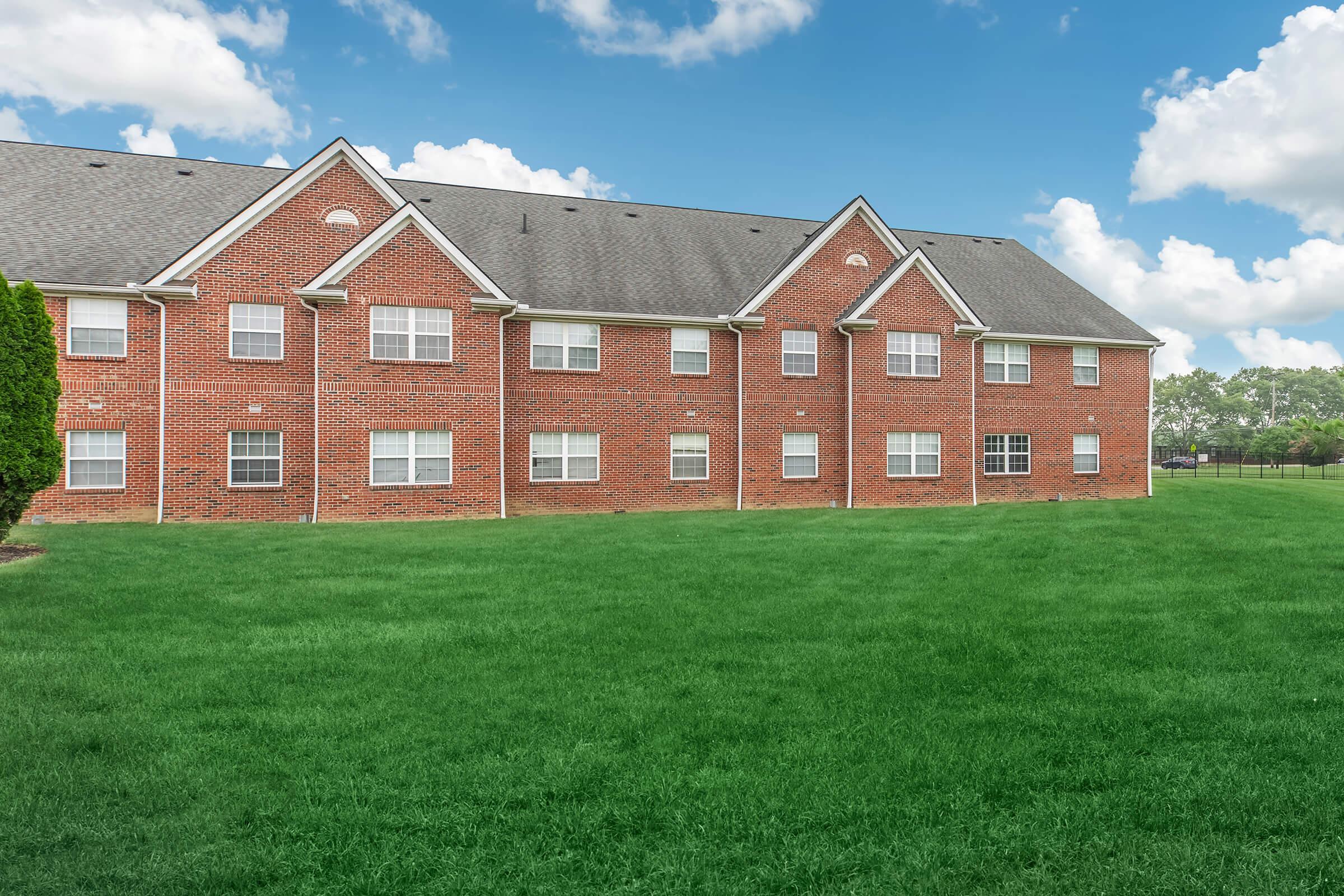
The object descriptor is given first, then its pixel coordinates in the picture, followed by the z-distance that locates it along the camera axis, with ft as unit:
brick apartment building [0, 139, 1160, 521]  65.21
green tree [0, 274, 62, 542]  36.55
